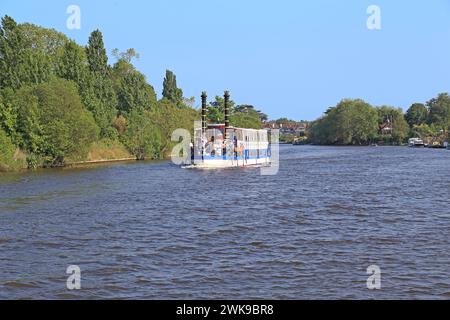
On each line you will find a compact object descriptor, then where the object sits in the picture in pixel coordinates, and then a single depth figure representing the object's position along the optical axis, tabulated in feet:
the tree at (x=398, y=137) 647.15
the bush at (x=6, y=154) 220.43
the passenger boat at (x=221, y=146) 228.63
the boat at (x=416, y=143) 572.92
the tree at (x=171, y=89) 458.09
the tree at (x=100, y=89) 309.83
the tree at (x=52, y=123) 240.53
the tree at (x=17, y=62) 271.69
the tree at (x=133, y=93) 382.22
